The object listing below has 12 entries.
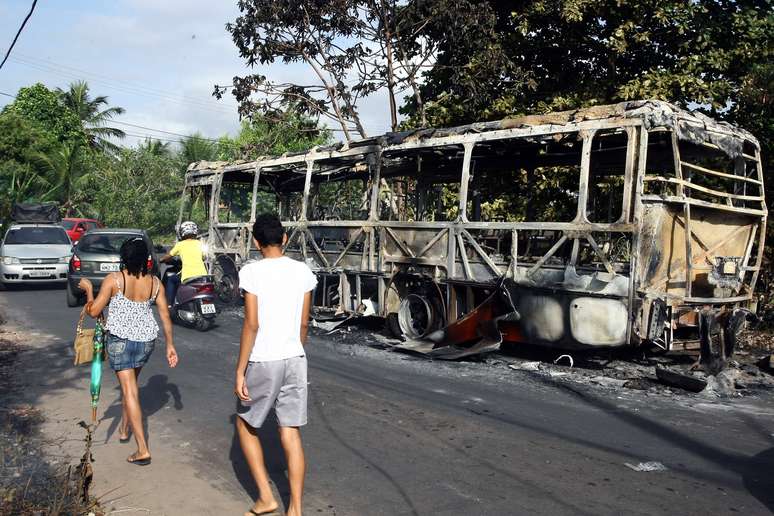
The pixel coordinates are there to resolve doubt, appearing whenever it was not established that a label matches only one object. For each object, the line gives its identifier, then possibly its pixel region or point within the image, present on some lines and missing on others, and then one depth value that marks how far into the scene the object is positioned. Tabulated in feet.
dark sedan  43.91
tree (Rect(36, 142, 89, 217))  105.40
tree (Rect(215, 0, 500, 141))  51.78
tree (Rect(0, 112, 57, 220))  96.58
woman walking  16.12
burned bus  25.40
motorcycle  34.68
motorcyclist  33.81
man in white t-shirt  12.59
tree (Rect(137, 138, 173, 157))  124.57
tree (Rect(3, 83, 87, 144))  114.21
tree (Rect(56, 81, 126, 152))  125.49
